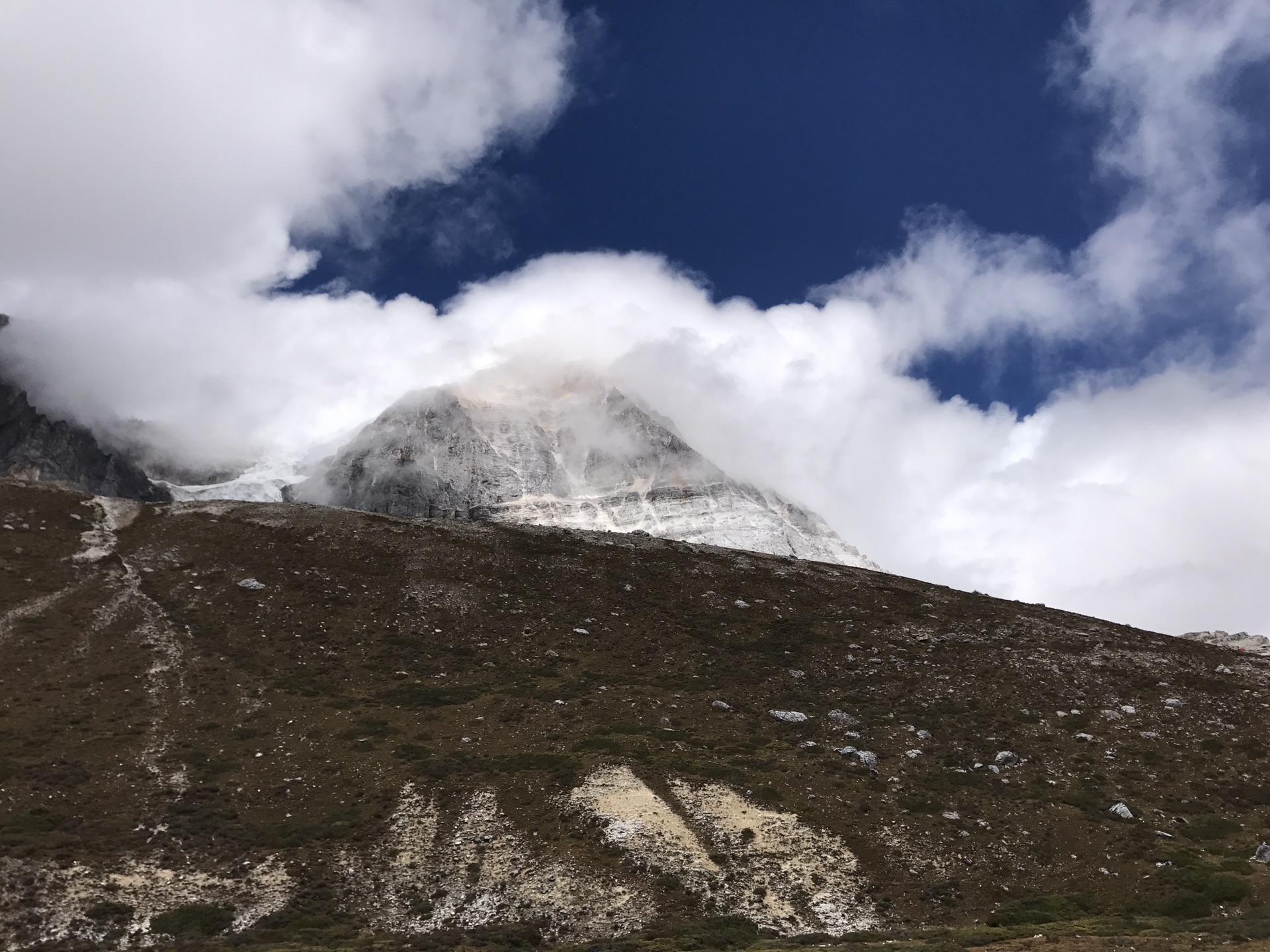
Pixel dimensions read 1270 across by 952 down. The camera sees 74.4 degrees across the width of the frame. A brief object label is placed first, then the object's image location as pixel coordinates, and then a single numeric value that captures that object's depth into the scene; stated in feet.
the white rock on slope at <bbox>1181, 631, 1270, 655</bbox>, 426.92
